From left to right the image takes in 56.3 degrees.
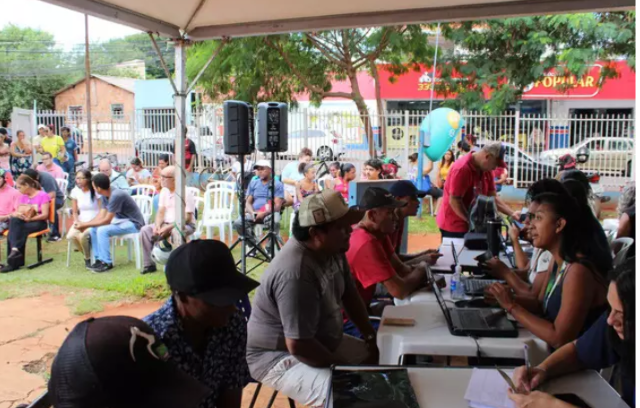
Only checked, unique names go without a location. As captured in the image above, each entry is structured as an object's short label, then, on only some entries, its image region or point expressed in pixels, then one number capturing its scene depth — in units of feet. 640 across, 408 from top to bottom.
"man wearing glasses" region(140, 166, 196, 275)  24.26
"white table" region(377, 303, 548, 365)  8.38
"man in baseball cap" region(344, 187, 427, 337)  11.12
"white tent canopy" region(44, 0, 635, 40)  15.07
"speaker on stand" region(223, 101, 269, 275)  22.20
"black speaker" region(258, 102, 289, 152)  23.30
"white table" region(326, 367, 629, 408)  6.82
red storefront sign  67.33
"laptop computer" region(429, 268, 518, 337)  8.70
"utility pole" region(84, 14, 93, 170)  35.32
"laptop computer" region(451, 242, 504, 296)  10.96
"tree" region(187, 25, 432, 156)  42.47
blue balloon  35.94
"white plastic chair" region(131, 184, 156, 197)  31.60
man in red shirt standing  17.90
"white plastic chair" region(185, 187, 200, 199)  26.18
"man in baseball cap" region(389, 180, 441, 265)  15.20
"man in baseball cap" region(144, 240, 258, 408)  6.10
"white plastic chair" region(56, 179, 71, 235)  31.92
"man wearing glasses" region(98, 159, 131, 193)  32.45
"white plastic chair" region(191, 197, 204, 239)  27.86
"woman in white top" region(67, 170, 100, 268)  25.41
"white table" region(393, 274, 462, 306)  11.06
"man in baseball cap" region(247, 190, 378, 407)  8.39
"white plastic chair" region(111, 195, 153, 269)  25.16
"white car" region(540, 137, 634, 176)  42.06
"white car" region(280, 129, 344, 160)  43.57
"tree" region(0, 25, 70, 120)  112.68
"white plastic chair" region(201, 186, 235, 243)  27.96
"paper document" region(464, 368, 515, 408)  6.74
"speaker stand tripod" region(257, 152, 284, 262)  23.50
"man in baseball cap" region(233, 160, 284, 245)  27.86
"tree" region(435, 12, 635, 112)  40.55
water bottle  11.07
